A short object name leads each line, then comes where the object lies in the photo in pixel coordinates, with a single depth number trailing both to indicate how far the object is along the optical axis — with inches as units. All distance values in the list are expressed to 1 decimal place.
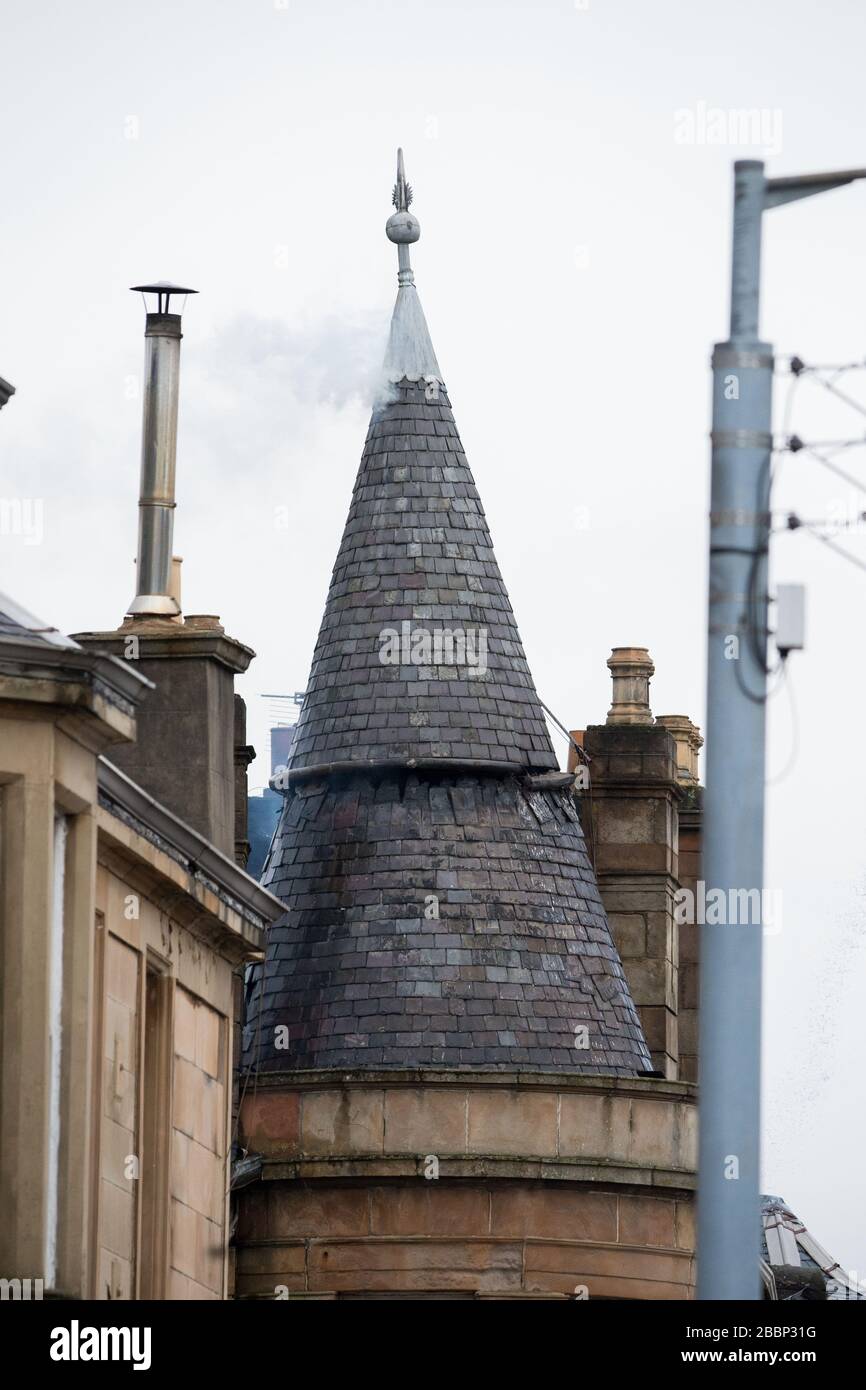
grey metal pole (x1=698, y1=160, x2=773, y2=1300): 684.1
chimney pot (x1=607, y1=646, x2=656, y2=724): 1759.4
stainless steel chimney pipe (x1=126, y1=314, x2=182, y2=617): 1369.3
